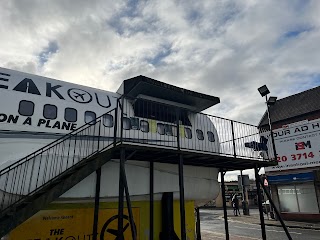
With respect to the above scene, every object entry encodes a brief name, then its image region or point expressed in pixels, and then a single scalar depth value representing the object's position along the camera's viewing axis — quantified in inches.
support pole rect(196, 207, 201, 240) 639.6
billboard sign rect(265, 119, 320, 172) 1082.1
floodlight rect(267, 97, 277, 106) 536.4
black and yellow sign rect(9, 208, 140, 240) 377.7
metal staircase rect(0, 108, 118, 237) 287.6
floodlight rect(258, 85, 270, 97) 552.7
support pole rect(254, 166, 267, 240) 465.2
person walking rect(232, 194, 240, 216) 1381.6
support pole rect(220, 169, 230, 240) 535.0
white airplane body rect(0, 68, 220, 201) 345.1
